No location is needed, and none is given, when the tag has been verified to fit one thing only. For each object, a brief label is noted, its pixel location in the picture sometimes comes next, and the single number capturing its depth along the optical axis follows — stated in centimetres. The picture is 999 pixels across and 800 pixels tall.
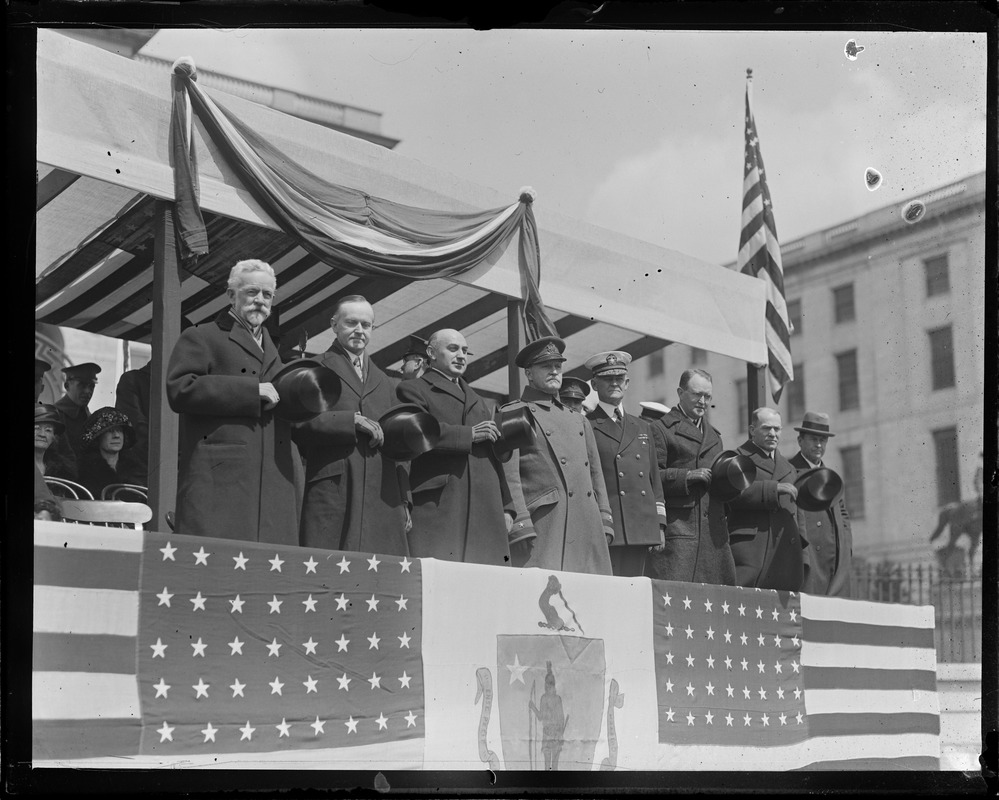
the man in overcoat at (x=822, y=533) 766
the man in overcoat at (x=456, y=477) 648
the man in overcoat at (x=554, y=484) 676
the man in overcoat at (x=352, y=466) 621
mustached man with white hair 597
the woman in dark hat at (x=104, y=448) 622
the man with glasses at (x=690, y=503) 724
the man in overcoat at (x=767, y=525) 743
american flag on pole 763
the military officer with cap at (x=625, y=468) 707
